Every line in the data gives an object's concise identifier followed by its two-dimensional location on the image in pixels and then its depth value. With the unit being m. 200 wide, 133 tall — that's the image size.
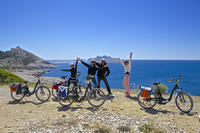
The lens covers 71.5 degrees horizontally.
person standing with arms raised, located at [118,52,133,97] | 9.48
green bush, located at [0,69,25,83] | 17.73
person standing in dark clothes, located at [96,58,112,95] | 9.30
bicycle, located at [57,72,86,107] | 7.25
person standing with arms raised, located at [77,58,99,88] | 9.13
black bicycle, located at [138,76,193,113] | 6.62
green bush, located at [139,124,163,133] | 4.73
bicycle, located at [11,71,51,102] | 8.32
